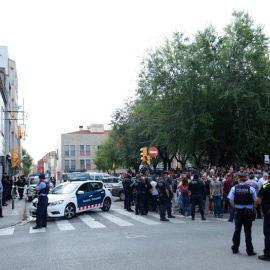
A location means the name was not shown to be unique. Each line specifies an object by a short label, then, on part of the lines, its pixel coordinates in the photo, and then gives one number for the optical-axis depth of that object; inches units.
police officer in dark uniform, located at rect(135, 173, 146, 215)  651.5
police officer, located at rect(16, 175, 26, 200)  1112.8
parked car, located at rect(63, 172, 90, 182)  1195.5
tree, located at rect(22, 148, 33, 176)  4992.6
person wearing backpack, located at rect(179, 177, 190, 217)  622.8
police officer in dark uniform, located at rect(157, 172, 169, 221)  566.9
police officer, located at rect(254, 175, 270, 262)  307.6
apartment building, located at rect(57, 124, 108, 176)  3346.5
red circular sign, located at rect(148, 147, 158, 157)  890.0
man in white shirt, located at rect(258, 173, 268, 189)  587.0
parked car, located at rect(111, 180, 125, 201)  1011.9
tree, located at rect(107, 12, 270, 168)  953.5
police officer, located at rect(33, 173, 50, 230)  499.8
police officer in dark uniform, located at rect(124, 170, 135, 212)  719.7
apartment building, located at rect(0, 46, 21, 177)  1226.6
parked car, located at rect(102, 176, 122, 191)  1133.5
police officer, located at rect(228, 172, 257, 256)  321.8
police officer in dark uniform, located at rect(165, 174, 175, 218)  603.5
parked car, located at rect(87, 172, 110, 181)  1261.8
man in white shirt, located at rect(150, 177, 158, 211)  697.0
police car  603.2
